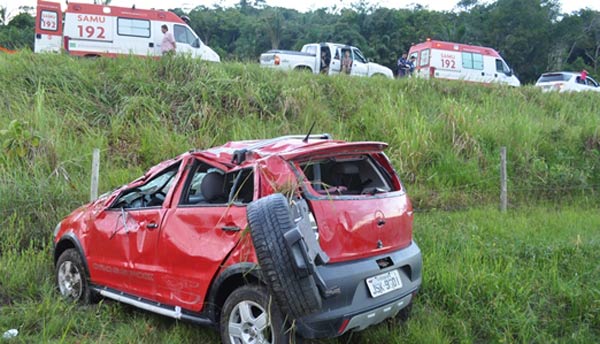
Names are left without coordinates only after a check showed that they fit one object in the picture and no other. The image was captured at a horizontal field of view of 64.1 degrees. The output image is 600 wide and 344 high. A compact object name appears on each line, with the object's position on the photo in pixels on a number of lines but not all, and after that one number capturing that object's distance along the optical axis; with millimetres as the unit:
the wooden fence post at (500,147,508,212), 7594
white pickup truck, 18406
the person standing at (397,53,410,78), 17953
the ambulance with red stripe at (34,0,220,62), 15766
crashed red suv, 3018
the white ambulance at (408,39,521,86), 20750
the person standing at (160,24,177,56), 14656
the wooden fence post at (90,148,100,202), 6301
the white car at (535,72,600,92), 21578
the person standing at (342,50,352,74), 17509
